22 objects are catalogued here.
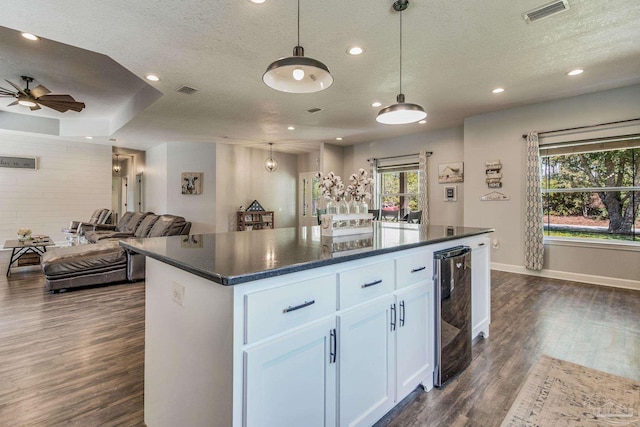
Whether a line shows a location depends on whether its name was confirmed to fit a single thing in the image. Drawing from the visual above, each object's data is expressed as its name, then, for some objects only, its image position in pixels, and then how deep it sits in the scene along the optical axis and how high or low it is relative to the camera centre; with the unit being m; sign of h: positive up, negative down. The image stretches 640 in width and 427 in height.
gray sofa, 3.86 -0.66
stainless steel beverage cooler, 1.92 -0.65
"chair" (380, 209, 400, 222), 6.74 +0.03
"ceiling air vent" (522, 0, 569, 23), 2.37 +1.71
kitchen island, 1.01 -0.48
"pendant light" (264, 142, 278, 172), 7.76 +1.35
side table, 4.67 -0.46
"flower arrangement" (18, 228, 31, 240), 5.07 -0.32
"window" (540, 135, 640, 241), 4.23 +0.43
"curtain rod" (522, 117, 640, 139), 4.14 +1.35
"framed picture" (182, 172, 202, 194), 7.66 +0.86
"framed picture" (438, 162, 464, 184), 6.17 +0.94
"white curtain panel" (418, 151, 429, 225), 6.60 +0.73
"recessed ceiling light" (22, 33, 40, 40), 3.31 +2.04
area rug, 1.59 -1.09
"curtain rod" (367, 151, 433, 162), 6.57 +1.45
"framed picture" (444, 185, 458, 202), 6.27 +0.50
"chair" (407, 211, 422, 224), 6.07 -0.02
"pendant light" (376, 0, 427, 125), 2.30 +0.87
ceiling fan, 4.27 +1.75
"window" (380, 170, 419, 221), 7.11 +0.57
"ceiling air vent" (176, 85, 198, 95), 3.99 +1.74
